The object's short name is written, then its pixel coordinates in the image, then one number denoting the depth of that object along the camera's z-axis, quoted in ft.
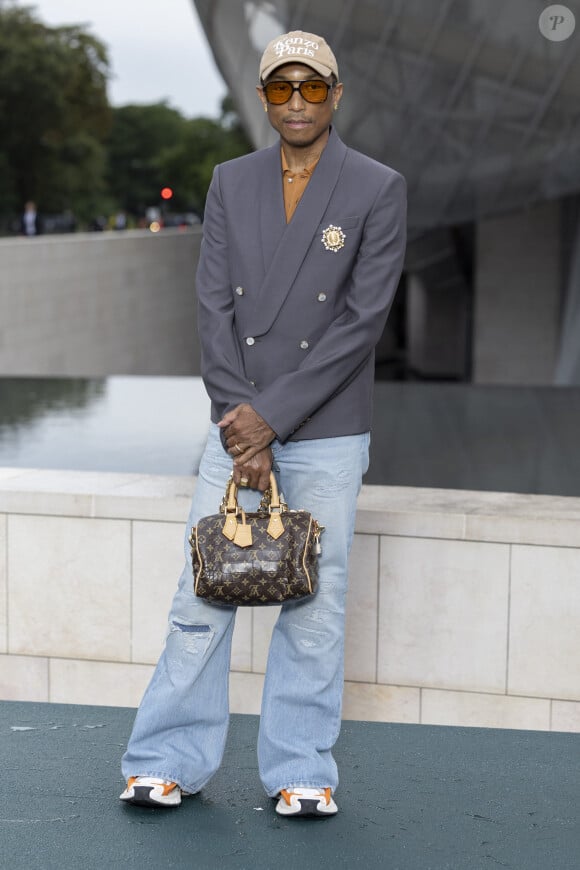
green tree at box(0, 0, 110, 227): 185.98
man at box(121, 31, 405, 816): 10.04
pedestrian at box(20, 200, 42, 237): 93.20
